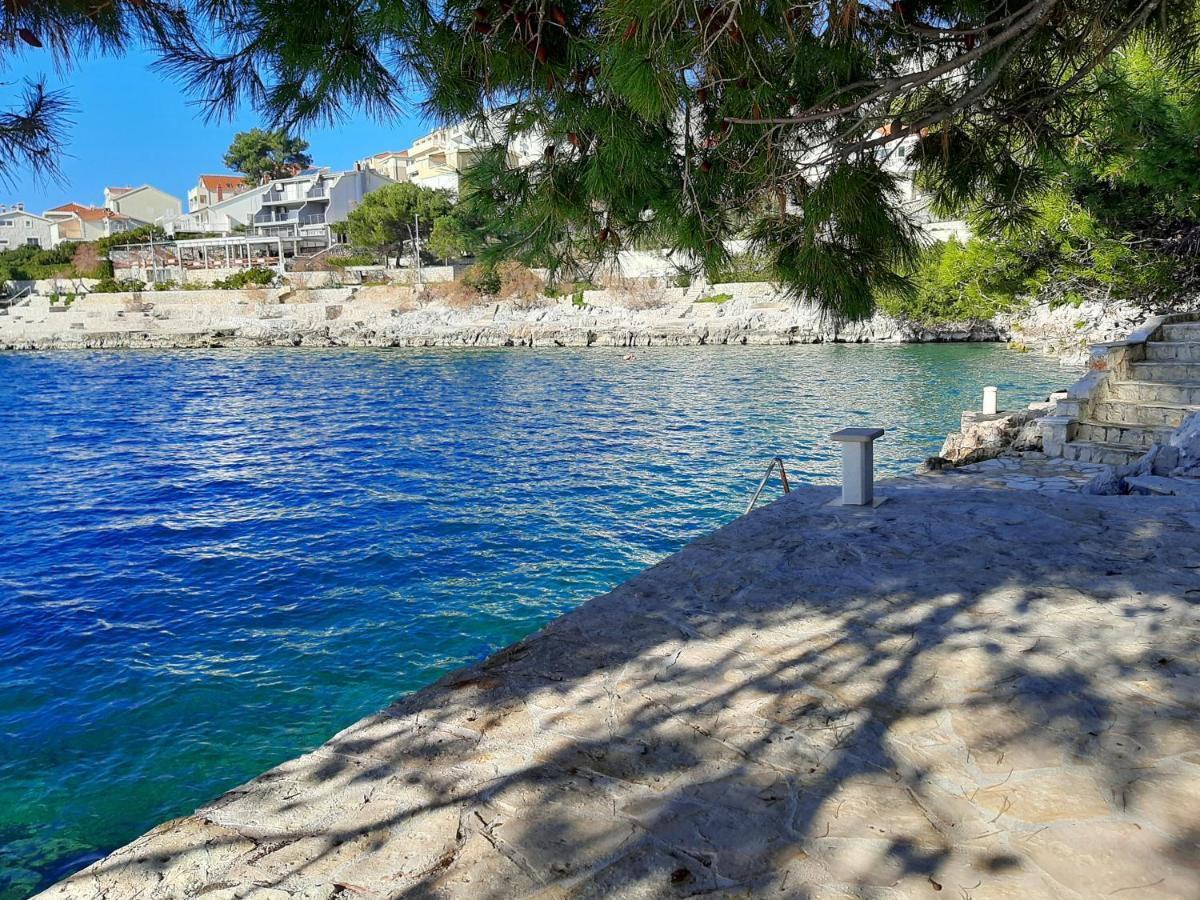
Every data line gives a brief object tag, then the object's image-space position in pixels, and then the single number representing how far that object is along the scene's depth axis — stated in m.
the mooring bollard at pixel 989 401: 13.55
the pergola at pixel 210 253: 65.06
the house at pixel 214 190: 81.44
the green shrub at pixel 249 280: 55.35
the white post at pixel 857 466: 5.98
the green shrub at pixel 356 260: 60.53
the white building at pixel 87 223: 79.69
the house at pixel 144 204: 84.56
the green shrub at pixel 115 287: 55.13
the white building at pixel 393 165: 81.31
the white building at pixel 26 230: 78.81
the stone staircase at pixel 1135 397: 8.88
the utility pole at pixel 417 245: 54.41
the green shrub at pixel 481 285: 49.16
